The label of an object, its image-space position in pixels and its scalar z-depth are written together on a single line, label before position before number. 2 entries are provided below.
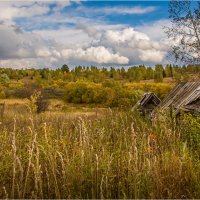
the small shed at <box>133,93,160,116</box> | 12.60
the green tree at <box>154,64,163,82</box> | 78.16
